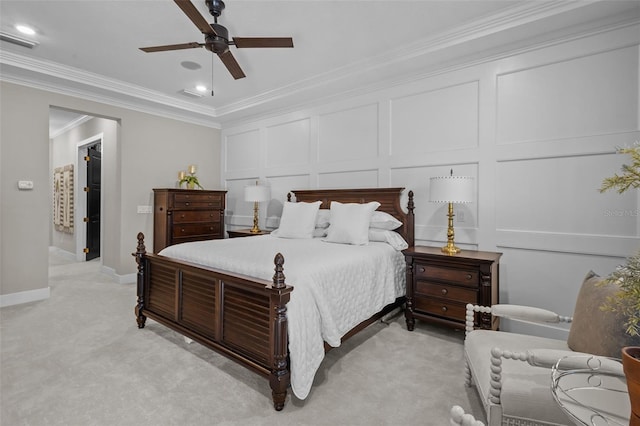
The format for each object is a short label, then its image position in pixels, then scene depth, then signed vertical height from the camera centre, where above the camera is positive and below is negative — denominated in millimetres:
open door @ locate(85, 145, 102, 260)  6352 +164
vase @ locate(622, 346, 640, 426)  770 -417
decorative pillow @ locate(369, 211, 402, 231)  3510 -133
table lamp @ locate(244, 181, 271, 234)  4754 +234
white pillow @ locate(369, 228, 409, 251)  3334 -297
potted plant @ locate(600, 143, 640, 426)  780 -209
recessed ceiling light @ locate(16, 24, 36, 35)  2994 +1690
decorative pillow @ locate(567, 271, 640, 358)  1251 -484
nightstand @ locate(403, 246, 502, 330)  2658 -660
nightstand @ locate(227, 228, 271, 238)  4759 -369
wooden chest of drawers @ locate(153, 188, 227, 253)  4668 -120
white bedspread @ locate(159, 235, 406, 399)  1964 -531
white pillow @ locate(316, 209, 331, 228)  3848 -118
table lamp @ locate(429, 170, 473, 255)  2889 +187
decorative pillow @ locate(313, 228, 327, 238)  3818 -275
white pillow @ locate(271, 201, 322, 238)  3723 -140
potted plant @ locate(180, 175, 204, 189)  5179 +445
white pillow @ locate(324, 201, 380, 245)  3282 -151
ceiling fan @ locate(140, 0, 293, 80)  2441 +1320
